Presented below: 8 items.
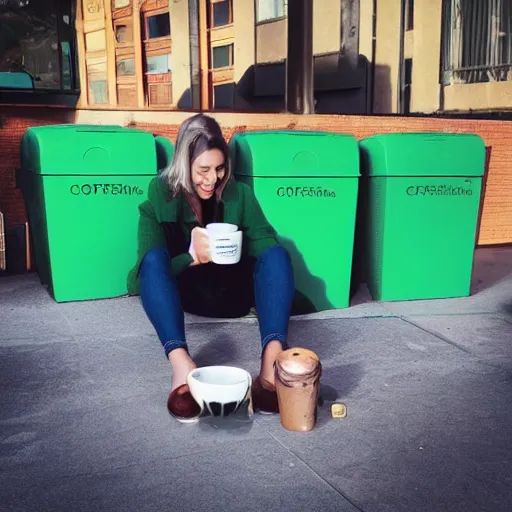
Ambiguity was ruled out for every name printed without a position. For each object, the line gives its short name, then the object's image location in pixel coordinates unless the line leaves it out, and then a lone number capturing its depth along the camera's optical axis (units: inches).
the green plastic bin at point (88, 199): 117.8
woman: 85.9
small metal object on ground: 77.4
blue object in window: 234.4
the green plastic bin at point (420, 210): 124.8
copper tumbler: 69.8
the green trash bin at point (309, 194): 117.0
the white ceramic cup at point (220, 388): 70.2
